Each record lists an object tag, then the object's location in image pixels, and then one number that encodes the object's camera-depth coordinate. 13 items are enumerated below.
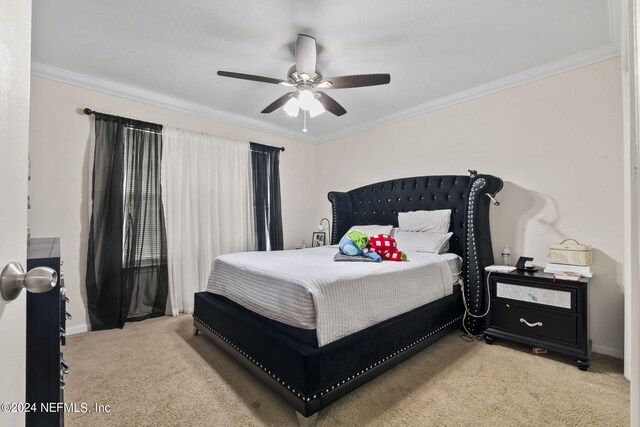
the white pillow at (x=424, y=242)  2.97
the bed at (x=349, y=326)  1.60
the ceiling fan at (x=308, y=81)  2.17
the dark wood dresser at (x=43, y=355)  0.98
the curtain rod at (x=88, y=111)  2.87
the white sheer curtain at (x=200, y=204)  3.41
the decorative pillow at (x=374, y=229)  3.50
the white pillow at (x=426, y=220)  3.14
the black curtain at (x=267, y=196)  4.14
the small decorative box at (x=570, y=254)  2.33
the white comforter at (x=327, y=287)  1.70
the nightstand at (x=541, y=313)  2.17
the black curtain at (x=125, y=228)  2.92
